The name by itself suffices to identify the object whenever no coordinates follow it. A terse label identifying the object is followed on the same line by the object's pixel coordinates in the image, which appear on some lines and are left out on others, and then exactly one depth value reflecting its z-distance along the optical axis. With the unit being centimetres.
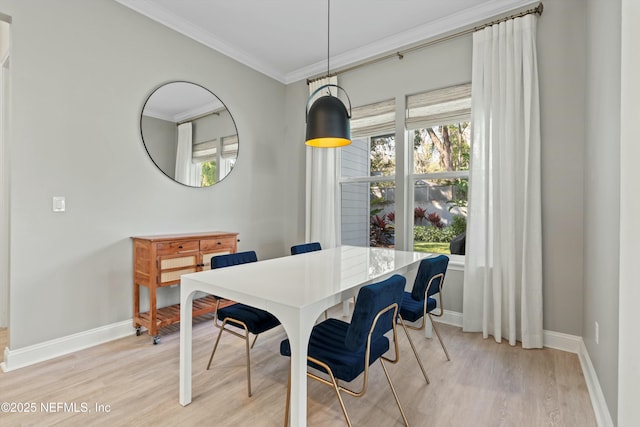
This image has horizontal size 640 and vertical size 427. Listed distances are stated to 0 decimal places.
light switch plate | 230
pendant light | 214
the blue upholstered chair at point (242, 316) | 194
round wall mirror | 289
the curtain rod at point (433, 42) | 253
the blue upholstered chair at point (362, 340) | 133
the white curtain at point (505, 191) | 250
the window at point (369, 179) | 351
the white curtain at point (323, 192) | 374
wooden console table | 253
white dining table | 126
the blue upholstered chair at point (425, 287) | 204
